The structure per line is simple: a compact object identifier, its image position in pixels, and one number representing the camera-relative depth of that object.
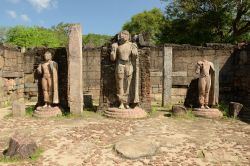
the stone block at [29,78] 9.04
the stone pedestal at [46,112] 5.76
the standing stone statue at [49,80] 6.05
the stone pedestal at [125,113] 5.64
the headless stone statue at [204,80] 5.98
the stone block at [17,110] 5.88
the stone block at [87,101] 6.91
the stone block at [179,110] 5.83
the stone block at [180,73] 8.37
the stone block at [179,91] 8.42
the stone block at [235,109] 5.91
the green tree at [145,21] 24.23
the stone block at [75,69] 5.84
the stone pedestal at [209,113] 5.83
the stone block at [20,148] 3.40
